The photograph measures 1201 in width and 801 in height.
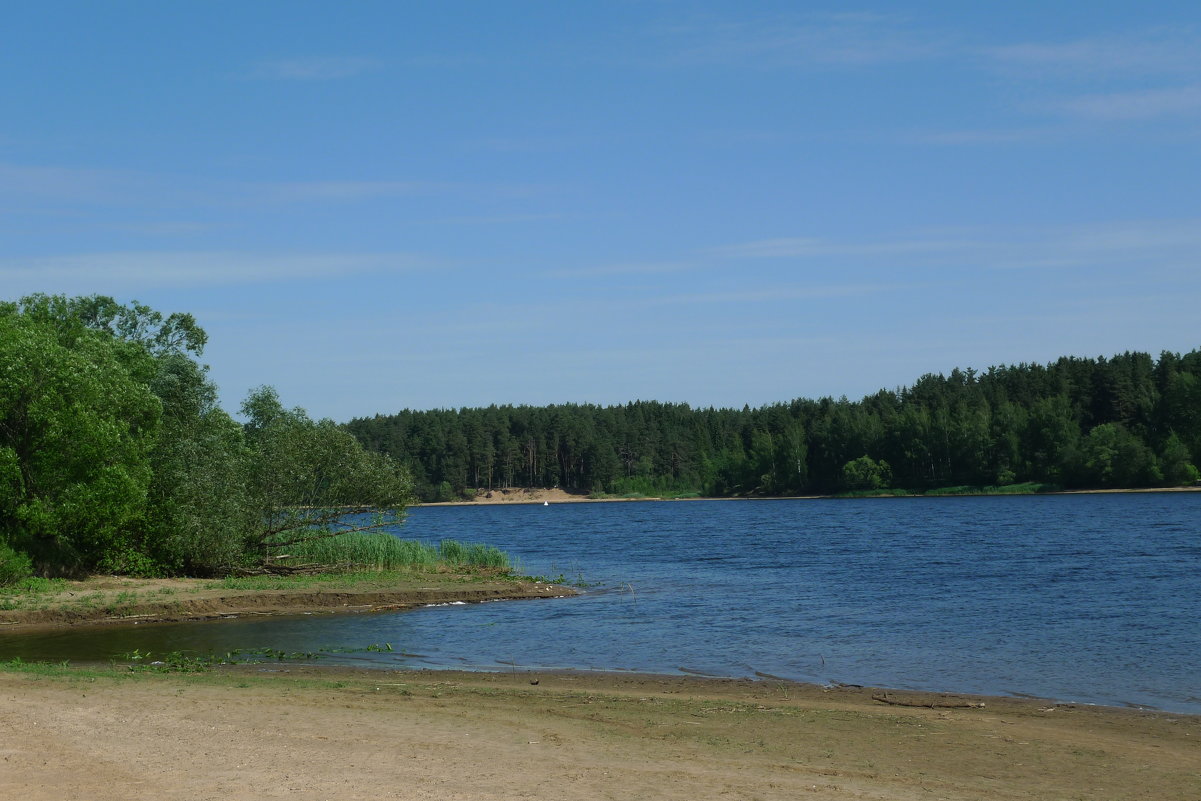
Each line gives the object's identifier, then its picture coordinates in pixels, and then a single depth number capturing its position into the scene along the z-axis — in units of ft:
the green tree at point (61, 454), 111.04
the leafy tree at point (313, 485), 134.21
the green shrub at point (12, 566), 103.81
